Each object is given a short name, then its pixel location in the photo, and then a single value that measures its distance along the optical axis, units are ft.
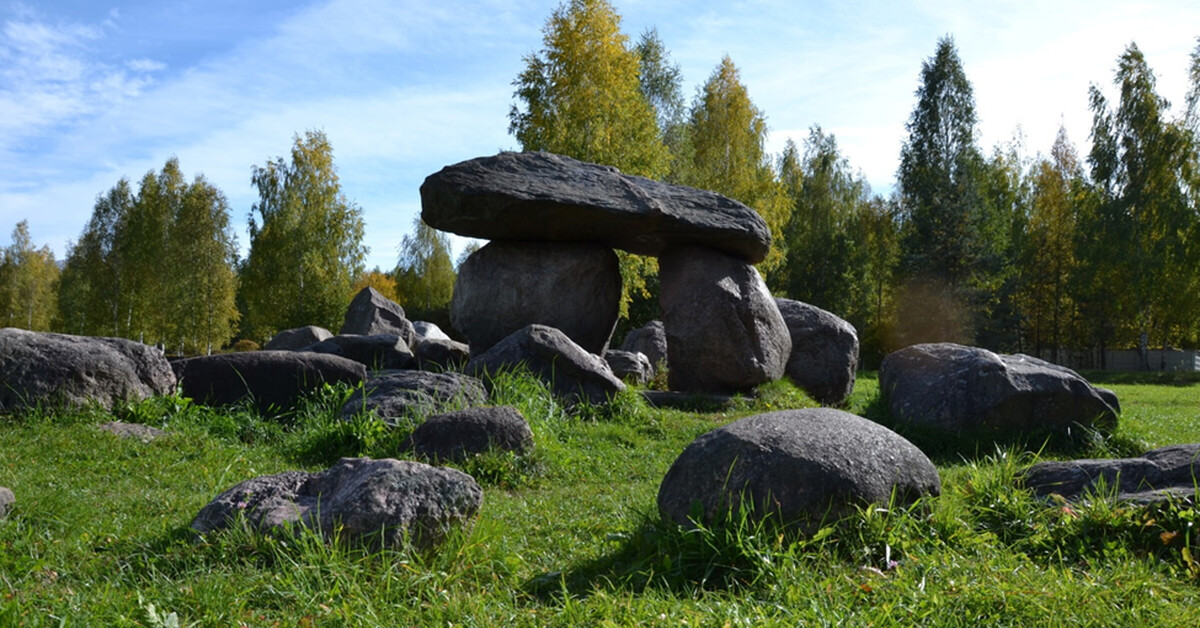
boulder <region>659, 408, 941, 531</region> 17.30
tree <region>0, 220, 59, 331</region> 161.17
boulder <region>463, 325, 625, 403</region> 36.81
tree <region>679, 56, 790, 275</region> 111.34
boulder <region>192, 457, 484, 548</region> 16.78
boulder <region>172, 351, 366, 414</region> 34.53
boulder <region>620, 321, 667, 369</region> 67.31
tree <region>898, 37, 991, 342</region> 113.19
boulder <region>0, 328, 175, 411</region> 30.91
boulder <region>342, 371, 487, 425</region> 30.19
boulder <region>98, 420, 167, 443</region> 29.09
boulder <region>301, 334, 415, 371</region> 46.16
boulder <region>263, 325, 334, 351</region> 65.46
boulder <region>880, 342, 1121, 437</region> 33.81
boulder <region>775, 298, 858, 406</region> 50.08
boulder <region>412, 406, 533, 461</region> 26.21
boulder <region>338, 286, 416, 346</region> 70.64
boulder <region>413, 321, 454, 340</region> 80.84
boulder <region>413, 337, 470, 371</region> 43.86
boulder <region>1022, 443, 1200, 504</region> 19.58
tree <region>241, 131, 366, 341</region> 119.24
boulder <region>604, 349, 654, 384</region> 55.06
